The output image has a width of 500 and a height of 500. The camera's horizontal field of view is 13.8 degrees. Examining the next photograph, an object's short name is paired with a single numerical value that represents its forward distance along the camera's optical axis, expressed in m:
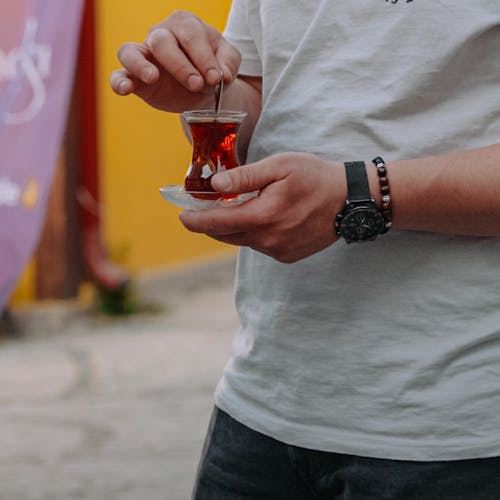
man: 1.80
